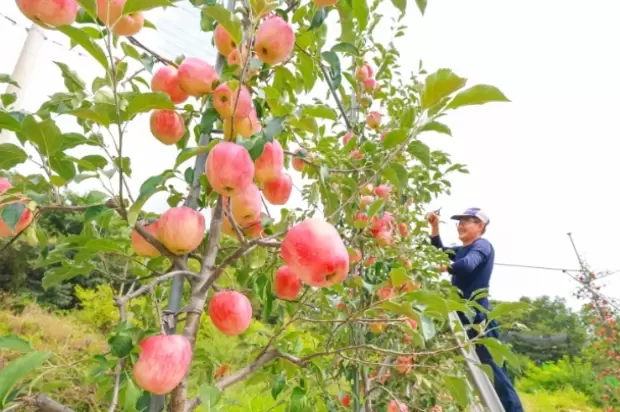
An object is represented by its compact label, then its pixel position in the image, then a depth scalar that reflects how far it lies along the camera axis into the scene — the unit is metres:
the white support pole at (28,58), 4.07
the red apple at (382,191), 1.77
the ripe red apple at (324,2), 0.75
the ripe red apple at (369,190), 1.55
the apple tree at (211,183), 0.57
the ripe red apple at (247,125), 0.67
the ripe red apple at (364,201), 1.56
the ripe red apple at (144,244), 0.69
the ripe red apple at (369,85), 1.93
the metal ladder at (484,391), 1.72
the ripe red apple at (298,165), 1.14
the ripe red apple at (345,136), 1.70
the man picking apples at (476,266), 2.14
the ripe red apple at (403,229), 2.23
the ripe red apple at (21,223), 0.62
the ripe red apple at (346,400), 1.83
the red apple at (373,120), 2.03
